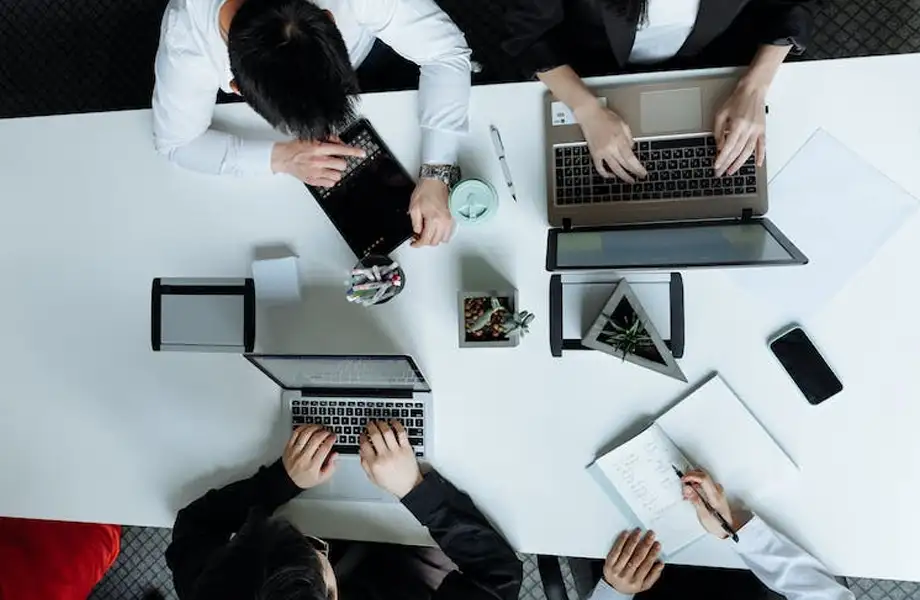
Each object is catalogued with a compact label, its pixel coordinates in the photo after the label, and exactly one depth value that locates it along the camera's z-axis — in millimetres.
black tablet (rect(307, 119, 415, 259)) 1219
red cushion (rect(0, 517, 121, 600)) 1414
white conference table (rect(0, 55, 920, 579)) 1104
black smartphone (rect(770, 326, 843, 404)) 1107
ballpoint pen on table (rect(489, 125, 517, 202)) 1175
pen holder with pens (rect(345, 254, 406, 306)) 1171
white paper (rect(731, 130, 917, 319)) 1088
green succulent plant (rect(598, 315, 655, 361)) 1119
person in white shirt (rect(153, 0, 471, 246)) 1028
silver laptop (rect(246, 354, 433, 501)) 1178
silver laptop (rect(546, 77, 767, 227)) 1111
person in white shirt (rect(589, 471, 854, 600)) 1101
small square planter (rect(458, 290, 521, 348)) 1156
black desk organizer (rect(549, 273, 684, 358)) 1125
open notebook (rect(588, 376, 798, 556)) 1134
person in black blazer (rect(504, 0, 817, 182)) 1078
